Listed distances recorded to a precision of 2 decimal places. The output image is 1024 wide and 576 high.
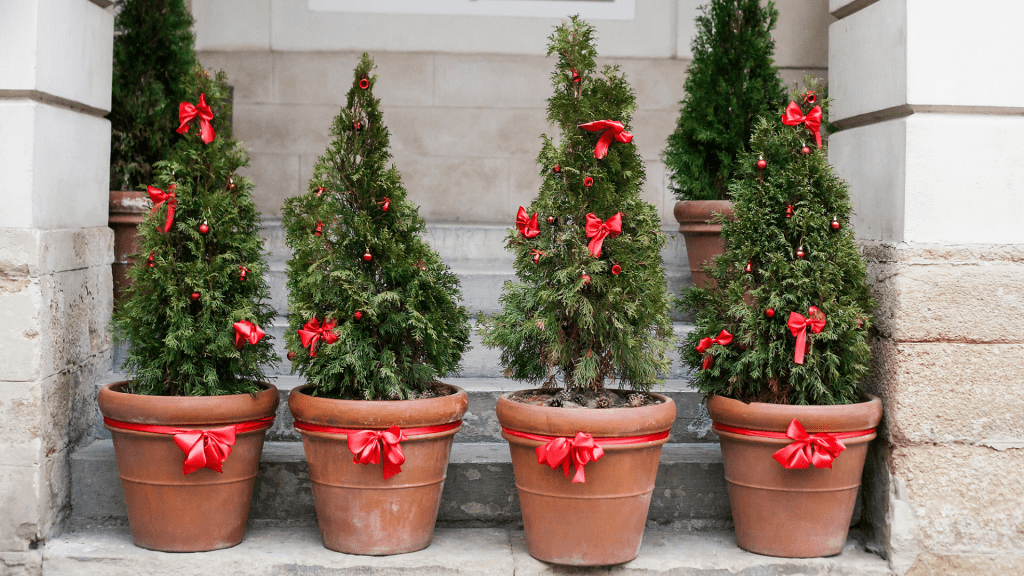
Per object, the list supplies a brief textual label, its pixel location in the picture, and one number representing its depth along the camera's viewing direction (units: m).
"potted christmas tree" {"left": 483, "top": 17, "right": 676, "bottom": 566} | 2.77
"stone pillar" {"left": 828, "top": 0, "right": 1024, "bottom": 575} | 3.04
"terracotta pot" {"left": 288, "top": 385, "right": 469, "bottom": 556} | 2.82
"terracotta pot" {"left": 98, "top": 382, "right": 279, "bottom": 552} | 2.84
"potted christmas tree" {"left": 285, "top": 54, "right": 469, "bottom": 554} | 2.85
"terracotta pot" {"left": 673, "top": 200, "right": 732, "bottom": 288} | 4.08
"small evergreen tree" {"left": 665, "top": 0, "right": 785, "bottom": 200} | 4.30
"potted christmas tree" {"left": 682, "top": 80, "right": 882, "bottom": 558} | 2.93
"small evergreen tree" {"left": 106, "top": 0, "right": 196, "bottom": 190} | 4.21
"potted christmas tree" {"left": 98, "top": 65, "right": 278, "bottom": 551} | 2.85
